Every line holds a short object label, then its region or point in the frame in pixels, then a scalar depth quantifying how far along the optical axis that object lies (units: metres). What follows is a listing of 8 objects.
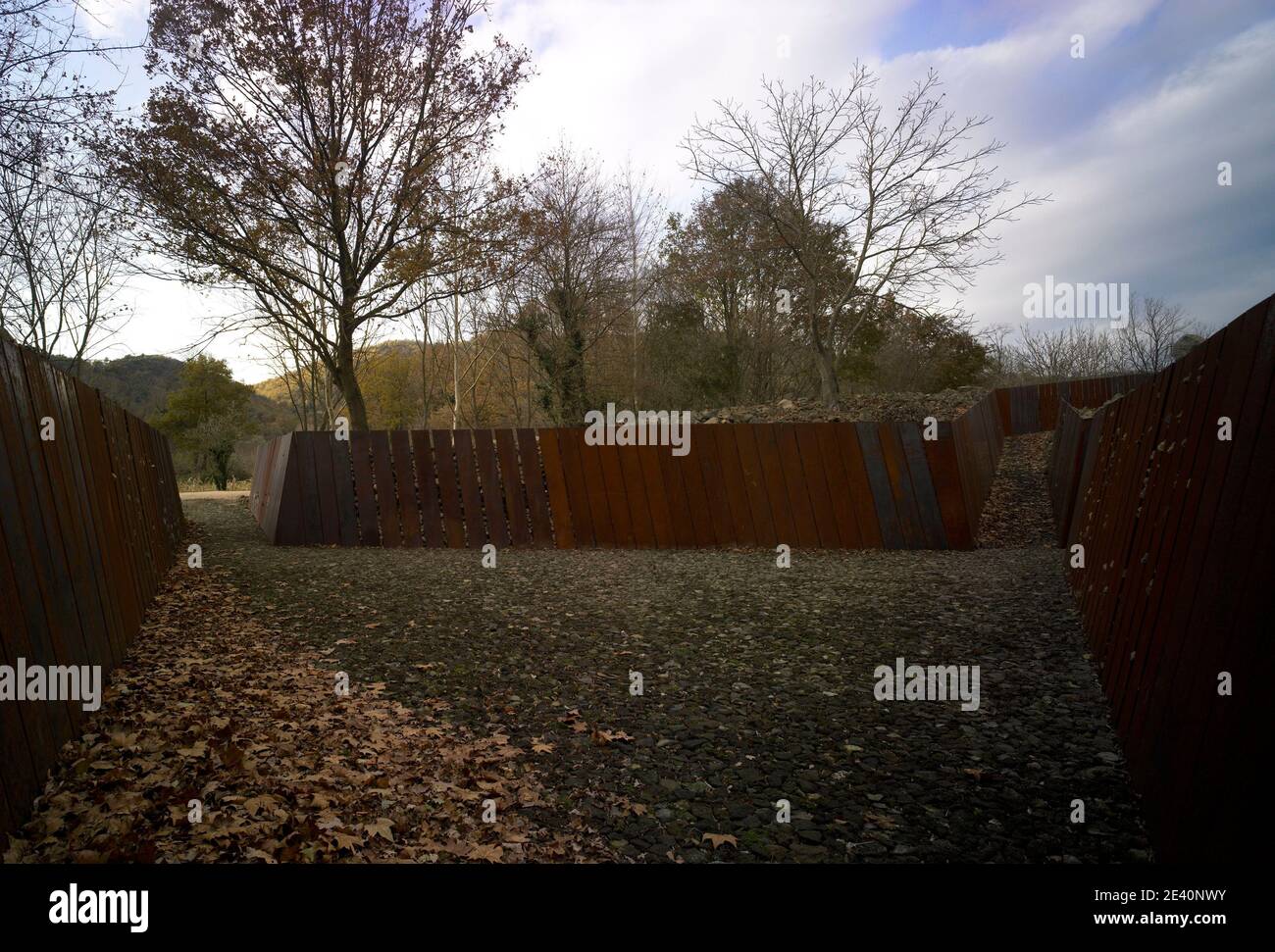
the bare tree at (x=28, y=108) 5.95
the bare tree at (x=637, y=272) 24.88
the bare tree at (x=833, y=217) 16.81
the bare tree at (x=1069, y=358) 32.94
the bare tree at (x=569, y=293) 21.56
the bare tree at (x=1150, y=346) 25.02
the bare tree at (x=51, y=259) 13.62
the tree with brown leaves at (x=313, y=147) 13.37
